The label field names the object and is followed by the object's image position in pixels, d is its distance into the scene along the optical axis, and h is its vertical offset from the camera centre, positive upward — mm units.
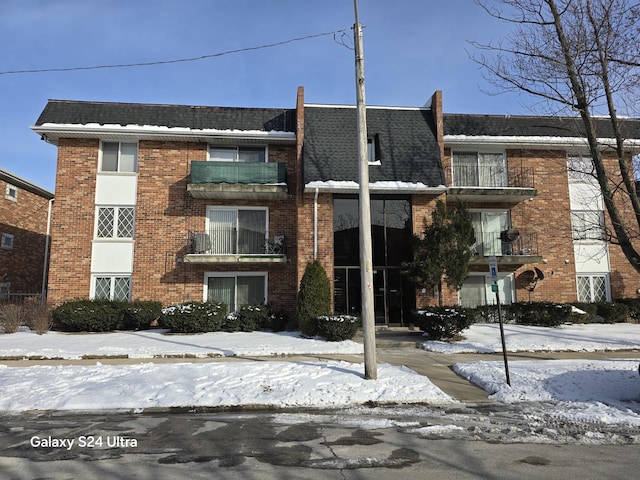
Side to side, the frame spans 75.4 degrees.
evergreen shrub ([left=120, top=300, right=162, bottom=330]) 14578 -817
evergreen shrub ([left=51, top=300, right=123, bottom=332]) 14094 -827
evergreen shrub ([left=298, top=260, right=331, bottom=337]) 13703 -206
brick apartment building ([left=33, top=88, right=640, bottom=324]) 15680 +3461
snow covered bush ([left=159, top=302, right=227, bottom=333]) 13758 -911
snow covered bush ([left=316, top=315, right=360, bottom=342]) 12453 -1156
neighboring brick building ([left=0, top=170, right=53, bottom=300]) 19891 +2955
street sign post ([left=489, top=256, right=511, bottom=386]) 8195 +310
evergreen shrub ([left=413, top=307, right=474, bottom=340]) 12508 -1038
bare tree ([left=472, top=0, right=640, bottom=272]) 9430 +4956
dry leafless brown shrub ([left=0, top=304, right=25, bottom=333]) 13717 -877
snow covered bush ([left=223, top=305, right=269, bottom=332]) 14469 -1048
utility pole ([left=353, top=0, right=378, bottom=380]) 7980 +1209
